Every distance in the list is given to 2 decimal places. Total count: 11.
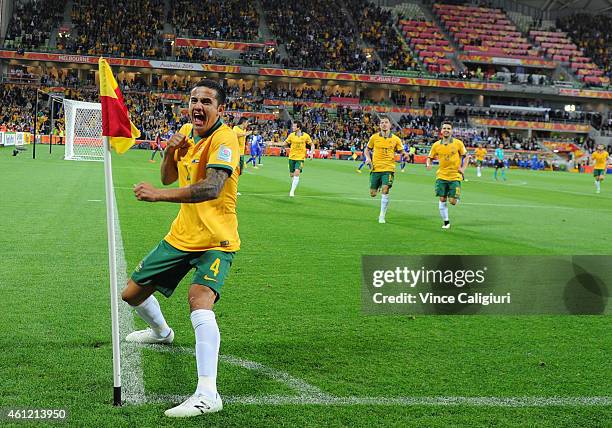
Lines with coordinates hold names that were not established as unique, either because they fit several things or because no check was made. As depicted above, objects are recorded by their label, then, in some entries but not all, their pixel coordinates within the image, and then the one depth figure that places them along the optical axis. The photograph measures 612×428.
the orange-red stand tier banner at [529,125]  68.19
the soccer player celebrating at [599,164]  28.50
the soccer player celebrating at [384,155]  14.52
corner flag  4.05
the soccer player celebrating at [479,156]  37.87
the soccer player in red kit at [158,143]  37.91
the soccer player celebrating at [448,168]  13.63
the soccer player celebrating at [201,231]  4.06
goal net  32.38
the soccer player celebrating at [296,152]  19.42
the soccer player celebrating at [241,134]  15.25
